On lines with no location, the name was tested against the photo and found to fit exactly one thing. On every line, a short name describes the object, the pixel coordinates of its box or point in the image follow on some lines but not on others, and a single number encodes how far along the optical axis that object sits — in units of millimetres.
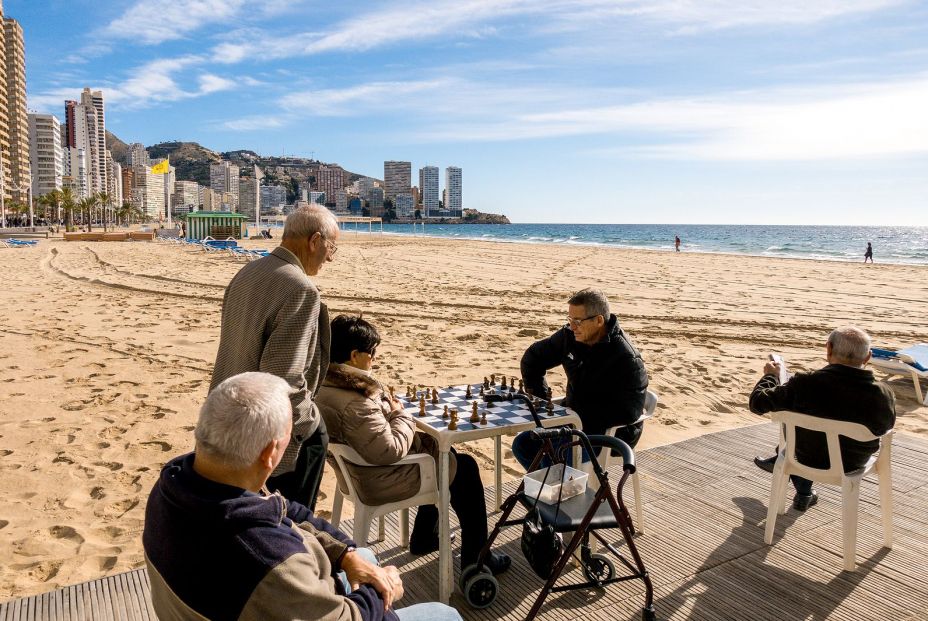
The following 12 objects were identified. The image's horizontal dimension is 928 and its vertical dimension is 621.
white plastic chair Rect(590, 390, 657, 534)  3604
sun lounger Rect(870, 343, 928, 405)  6684
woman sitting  2797
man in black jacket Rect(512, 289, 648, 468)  3602
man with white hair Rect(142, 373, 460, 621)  1441
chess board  3189
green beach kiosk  34406
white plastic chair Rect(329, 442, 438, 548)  2914
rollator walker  2662
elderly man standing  2578
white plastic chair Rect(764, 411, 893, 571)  3242
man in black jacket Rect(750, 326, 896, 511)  3314
